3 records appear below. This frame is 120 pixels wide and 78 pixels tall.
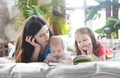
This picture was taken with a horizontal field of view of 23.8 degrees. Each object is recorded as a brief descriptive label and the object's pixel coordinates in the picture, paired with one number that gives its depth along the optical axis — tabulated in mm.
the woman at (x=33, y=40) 2204
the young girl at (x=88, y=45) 2320
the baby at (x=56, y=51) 2145
